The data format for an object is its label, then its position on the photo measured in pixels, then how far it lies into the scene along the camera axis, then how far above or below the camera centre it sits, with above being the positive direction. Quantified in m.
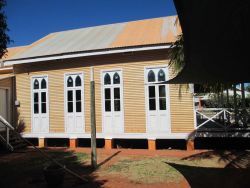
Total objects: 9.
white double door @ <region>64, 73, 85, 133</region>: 14.27 +0.21
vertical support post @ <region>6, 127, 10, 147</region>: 12.88 -1.27
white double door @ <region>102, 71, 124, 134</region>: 13.60 +0.18
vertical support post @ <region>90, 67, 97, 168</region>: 9.34 -0.73
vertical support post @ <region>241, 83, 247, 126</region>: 11.68 -0.20
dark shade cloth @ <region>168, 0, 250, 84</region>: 2.06 +0.60
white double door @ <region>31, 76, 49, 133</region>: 15.00 +0.16
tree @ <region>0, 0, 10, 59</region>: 8.05 +2.08
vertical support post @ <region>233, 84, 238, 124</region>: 12.22 -0.32
